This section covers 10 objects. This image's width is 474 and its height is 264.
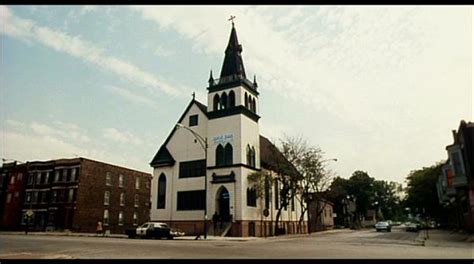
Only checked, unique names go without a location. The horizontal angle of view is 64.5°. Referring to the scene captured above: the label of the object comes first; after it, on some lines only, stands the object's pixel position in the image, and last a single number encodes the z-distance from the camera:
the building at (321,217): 46.46
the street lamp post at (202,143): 33.81
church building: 36.72
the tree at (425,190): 55.58
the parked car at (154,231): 31.38
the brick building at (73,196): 50.50
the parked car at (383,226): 54.72
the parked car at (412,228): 54.05
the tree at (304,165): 41.78
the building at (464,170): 30.45
